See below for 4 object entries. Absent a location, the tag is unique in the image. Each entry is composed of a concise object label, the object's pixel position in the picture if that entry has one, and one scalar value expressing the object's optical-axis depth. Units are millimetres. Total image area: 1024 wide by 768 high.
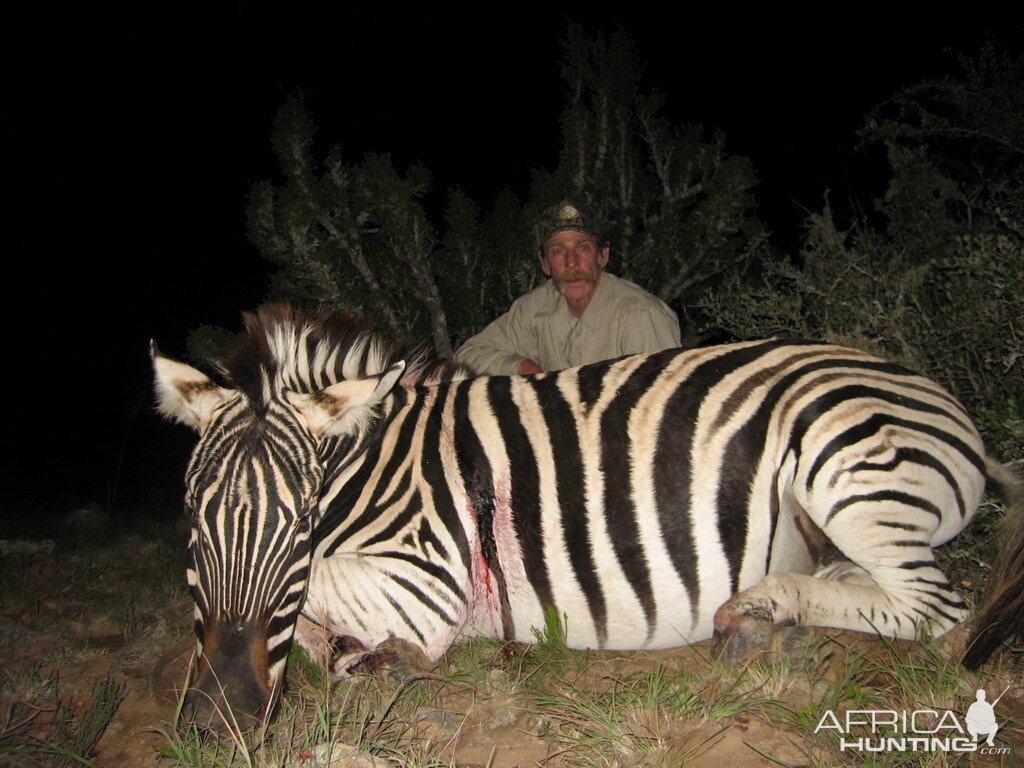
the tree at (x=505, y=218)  5906
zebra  2098
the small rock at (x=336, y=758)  1702
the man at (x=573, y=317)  4336
